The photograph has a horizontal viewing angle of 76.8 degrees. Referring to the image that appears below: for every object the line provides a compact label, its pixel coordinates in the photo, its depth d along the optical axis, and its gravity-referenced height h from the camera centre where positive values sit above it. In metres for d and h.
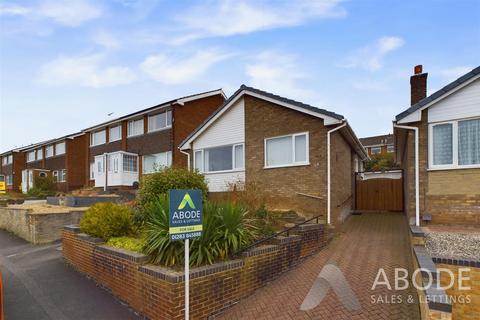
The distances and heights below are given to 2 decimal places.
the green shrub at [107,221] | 8.05 -1.56
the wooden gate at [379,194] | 15.88 -1.69
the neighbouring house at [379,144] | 46.09 +2.97
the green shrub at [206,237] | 5.76 -1.49
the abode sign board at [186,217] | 4.55 -0.84
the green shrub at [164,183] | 10.50 -0.68
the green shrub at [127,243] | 6.92 -1.91
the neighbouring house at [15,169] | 41.78 -0.64
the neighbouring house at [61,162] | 31.20 +0.24
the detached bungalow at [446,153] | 8.53 +0.28
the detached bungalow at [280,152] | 10.84 +0.48
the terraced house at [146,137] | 21.23 +2.05
